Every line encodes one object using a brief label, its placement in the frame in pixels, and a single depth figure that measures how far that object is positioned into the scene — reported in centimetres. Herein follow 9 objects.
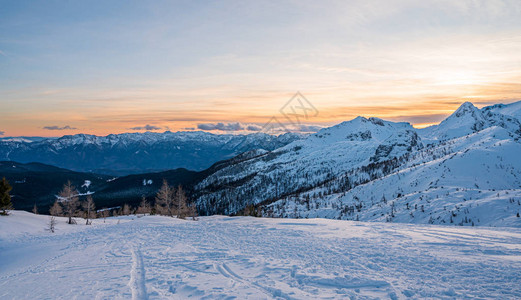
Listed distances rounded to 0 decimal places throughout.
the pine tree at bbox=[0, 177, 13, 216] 4694
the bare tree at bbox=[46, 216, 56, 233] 4037
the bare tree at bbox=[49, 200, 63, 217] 7297
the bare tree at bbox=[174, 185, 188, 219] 7122
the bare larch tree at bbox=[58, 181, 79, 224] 5457
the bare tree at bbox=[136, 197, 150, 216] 11119
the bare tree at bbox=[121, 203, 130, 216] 10978
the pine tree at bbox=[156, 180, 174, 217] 7738
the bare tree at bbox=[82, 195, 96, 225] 5573
